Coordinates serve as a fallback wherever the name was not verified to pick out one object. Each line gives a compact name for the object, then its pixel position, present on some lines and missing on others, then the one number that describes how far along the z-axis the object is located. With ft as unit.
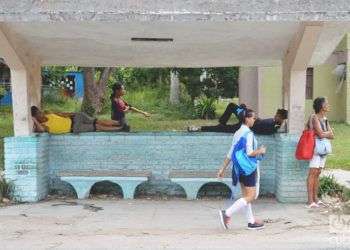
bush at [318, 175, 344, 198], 32.55
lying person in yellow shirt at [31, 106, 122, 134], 33.22
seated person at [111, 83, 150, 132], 37.17
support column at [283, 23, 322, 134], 30.25
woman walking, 25.05
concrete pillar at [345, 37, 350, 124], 77.56
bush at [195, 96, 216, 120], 90.41
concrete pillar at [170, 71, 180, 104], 113.19
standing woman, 29.81
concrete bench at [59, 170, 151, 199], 32.07
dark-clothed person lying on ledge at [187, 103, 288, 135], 32.99
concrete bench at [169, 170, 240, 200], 31.76
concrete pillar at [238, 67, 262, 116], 54.44
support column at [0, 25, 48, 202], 31.09
